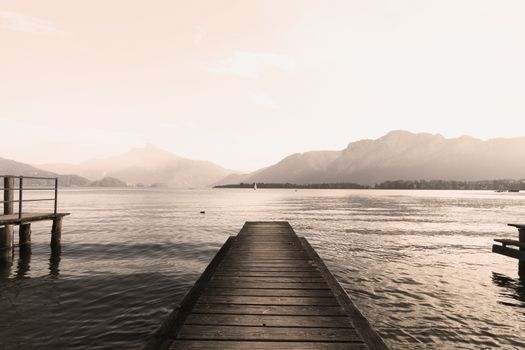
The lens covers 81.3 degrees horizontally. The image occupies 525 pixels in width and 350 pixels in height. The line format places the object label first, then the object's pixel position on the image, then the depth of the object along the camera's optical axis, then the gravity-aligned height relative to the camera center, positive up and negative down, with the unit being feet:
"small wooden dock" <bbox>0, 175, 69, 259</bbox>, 47.75 -6.90
